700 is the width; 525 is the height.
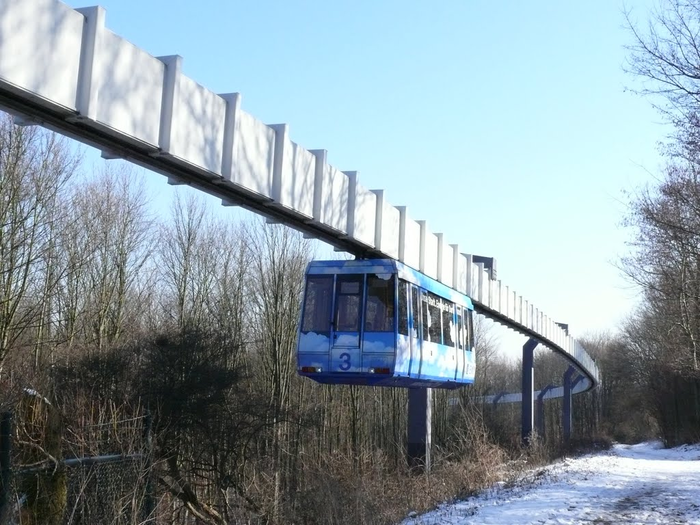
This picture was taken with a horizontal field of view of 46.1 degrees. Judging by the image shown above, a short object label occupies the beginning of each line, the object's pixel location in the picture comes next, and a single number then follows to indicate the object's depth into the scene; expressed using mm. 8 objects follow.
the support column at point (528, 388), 39781
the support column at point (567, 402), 56559
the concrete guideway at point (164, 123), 8320
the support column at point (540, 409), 55188
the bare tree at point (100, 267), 31750
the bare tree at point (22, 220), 23469
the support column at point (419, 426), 23516
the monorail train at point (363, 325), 15828
